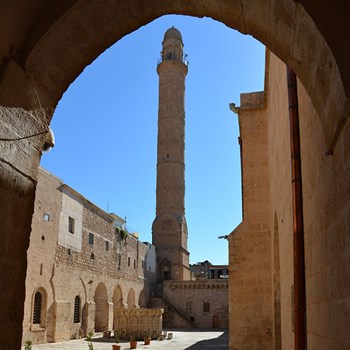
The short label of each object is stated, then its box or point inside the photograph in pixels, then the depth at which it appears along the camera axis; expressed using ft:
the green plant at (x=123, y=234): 103.81
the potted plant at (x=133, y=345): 61.62
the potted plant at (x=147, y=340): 68.32
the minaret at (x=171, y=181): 124.06
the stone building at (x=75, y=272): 64.39
